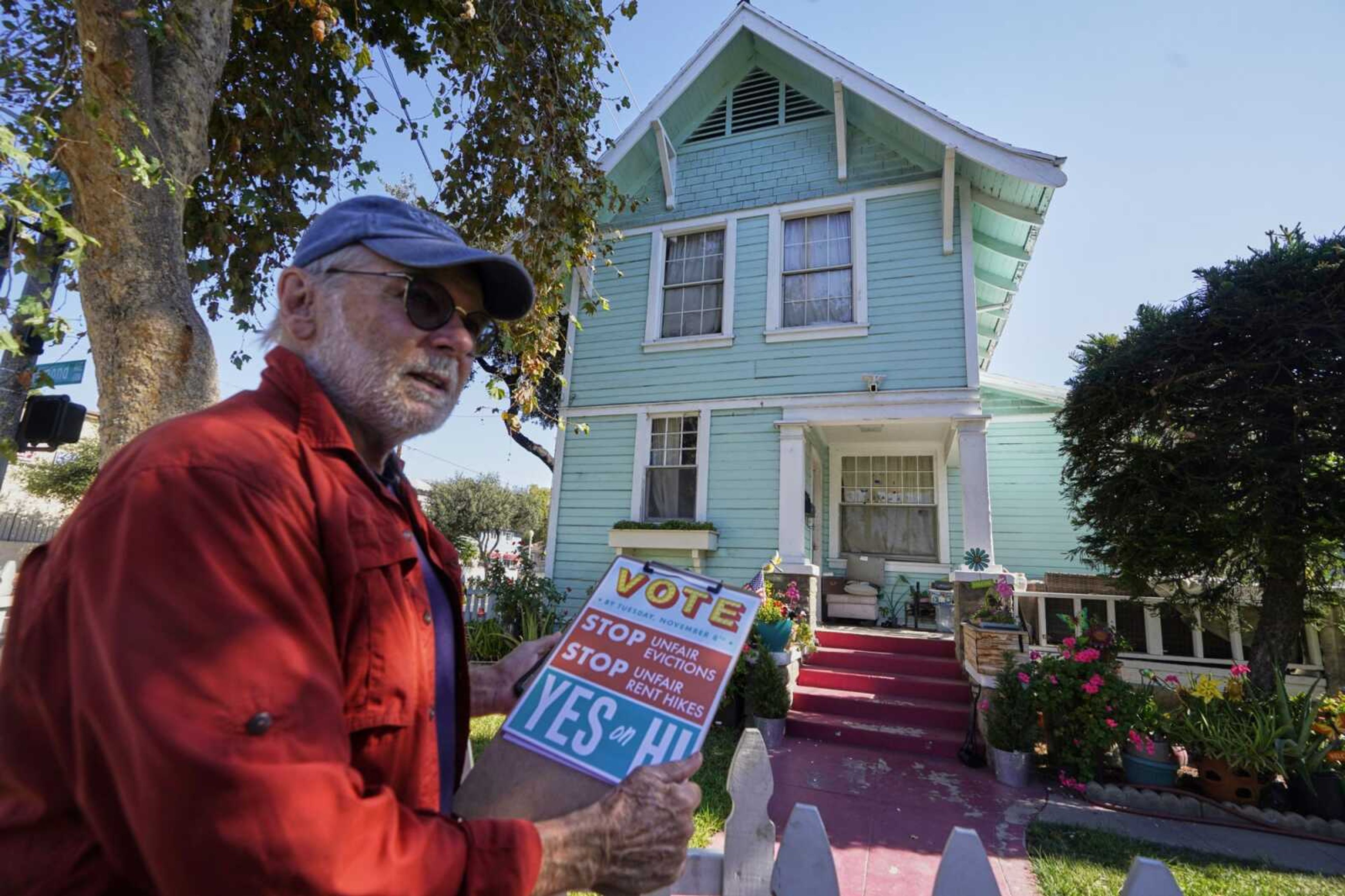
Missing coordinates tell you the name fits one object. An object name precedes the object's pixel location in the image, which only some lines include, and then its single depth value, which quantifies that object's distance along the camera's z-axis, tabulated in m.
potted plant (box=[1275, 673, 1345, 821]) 4.33
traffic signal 3.76
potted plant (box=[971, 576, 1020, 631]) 5.89
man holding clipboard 0.70
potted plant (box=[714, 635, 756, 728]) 6.09
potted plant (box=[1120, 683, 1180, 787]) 4.79
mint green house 7.89
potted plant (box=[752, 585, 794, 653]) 6.23
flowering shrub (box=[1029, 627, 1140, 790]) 4.89
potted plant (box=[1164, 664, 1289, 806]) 4.52
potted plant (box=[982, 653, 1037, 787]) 5.01
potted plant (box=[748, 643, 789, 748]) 5.81
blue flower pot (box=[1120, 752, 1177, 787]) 4.79
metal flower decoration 6.82
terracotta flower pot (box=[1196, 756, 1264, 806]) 4.50
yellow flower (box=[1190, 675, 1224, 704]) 5.11
